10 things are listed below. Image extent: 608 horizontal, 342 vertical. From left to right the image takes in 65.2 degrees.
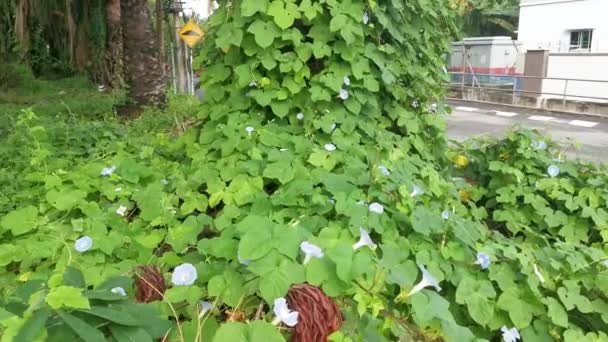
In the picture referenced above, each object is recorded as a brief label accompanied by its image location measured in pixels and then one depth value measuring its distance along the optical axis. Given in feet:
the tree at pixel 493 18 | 80.84
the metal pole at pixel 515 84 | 44.62
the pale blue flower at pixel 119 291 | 3.12
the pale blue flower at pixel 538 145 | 8.63
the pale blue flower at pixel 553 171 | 8.03
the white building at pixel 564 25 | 43.24
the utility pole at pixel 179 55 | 30.07
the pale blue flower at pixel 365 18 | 6.89
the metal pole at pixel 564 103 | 40.36
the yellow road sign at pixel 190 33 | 24.00
